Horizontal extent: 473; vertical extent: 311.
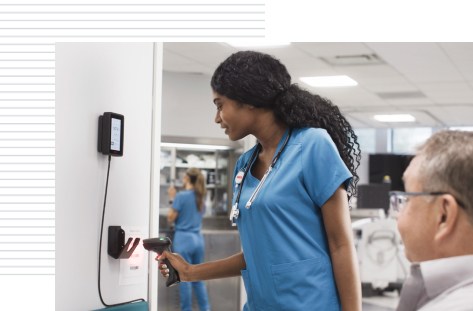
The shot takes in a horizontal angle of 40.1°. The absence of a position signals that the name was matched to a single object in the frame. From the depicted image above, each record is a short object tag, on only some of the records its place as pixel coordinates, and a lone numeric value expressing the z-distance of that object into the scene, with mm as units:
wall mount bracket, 1725
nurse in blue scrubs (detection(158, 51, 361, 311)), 1363
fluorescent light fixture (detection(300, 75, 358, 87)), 5926
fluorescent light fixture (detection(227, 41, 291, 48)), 4426
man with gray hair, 720
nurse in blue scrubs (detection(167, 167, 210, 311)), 4734
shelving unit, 5453
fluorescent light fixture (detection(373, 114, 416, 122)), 8469
